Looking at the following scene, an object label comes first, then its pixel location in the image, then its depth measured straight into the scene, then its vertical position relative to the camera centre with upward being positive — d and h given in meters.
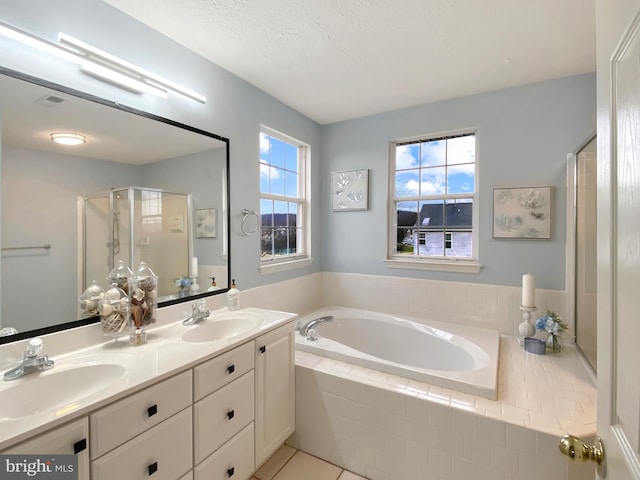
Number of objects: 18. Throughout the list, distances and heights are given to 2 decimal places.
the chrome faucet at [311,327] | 2.29 -0.77
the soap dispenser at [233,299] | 2.07 -0.43
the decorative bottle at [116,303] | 1.38 -0.31
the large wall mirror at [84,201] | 1.21 +0.19
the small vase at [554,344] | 2.15 -0.79
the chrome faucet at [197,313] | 1.76 -0.46
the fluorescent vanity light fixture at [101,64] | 1.23 +0.85
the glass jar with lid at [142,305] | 1.42 -0.33
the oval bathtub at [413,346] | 1.71 -0.83
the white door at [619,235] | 0.48 +0.00
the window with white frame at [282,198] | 2.68 +0.39
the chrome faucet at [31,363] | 1.07 -0.47
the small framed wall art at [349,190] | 3.07 +0.50
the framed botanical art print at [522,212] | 2.35 +0.20
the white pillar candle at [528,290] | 2.28 -0.42
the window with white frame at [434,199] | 2.70 +0.37
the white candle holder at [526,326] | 2.25 -0.69
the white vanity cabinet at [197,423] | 0.93 -0.74
